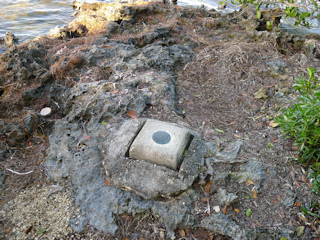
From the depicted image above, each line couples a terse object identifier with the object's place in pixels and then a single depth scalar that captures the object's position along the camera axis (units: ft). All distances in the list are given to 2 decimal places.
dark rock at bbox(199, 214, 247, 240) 6.64
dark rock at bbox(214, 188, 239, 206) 7.21
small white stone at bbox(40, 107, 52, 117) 11.30
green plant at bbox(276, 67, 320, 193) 7.44
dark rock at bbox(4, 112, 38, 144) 9.75
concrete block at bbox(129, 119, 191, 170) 7.67
